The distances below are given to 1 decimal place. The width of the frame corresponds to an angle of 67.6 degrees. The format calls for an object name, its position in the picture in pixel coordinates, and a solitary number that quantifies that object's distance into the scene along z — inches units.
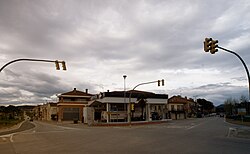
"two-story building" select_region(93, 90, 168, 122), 1555.5
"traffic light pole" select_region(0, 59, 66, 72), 546.8
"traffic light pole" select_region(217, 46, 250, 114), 518.8
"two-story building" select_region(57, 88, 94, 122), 2299.4
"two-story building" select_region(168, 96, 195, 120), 2635.4
